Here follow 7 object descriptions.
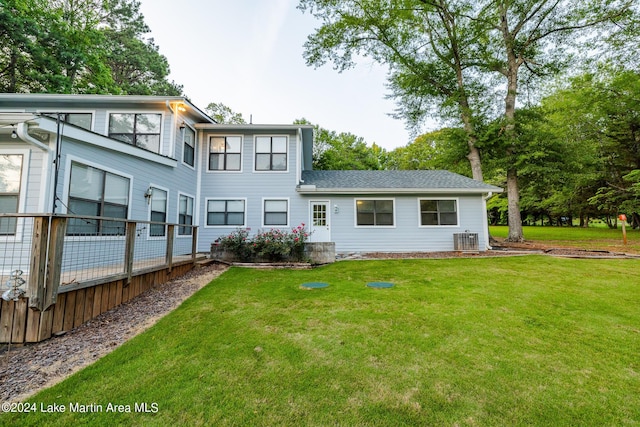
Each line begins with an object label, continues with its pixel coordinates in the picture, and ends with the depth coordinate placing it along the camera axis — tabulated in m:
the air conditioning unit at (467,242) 10.01
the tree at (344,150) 25.42
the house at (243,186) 7.36
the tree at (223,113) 25.81
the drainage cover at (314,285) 5.32
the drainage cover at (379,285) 5.31
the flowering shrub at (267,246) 7.88
